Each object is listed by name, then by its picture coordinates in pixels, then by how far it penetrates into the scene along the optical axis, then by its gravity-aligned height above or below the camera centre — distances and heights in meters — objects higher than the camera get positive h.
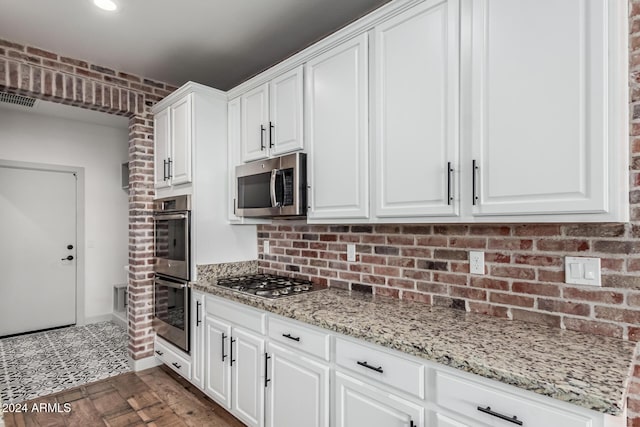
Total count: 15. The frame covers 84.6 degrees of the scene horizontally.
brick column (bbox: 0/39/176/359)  2.94 +0.65
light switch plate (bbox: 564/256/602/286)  1.43 -0.25
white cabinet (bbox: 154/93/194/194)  2.84 +0.59
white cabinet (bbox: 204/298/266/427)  2.12 -0.99
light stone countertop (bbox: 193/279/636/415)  1.02 -0.51
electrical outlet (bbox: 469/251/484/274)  1.77 -0.27
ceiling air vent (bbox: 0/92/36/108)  3.71 +1.21
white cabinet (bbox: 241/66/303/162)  2.31 +0.67
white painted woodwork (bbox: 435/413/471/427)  1.24 -0.76
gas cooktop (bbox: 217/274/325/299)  2.25 -0.54
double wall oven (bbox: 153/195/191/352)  2.80 -0.49
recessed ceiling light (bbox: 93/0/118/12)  2.18 +1.30
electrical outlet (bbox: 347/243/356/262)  2.38 -0.28
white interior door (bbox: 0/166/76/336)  4.20 -0.47
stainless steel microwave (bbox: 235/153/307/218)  2.25 +0.16
